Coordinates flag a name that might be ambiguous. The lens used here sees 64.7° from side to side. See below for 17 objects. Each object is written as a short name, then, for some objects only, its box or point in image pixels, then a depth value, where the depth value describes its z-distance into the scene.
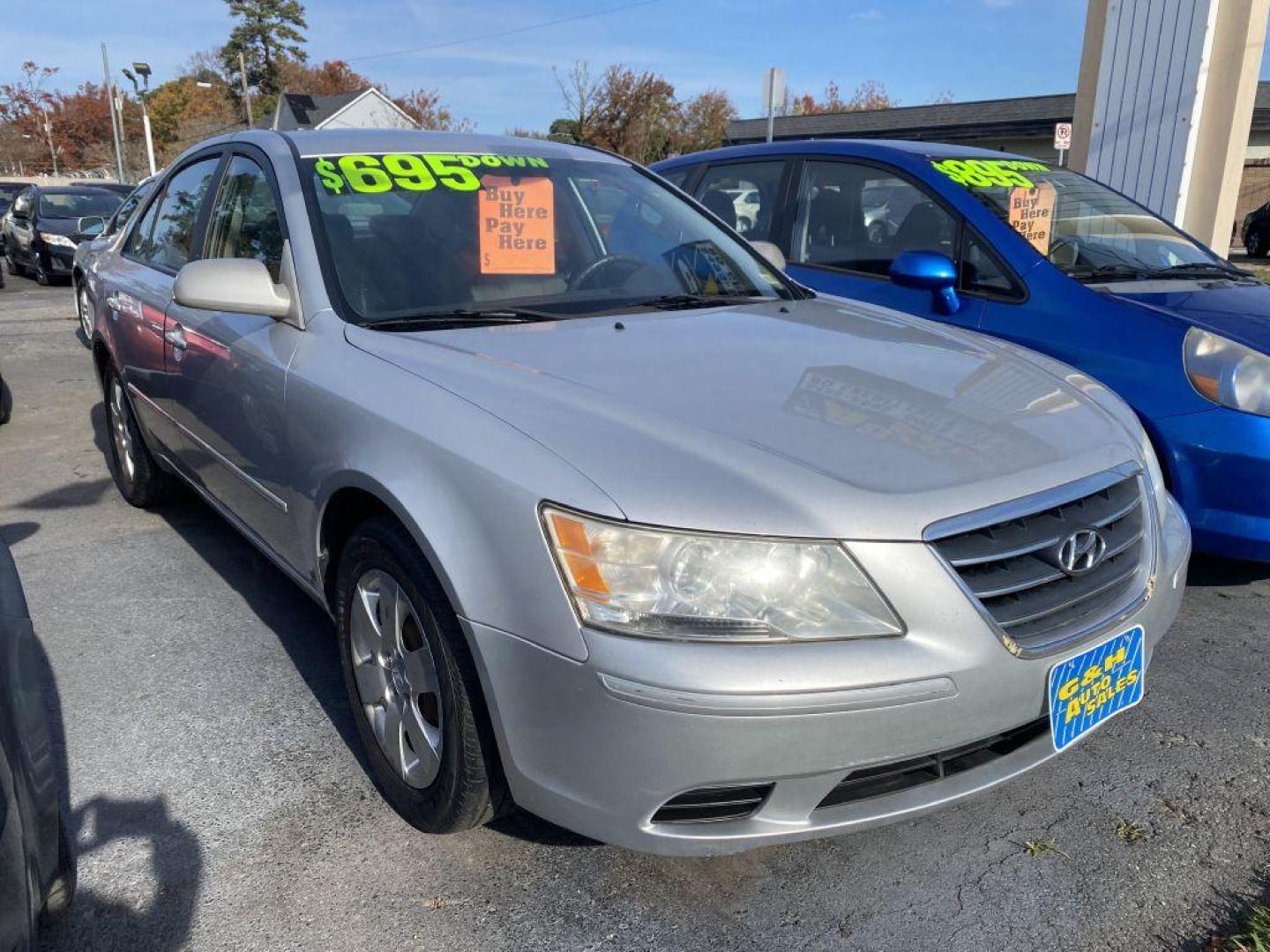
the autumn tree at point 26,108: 56.62
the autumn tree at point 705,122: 37.81
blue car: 3.21
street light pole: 28.91
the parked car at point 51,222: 15.17
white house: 41.44
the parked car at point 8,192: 23.67
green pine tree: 61.47
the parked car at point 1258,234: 20.33
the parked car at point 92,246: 4.98
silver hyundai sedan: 1.74
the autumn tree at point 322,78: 61.38
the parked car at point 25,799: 1.52
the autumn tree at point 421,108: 48.50
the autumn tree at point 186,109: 58.59
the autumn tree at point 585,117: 35.53
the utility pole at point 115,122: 33.97
